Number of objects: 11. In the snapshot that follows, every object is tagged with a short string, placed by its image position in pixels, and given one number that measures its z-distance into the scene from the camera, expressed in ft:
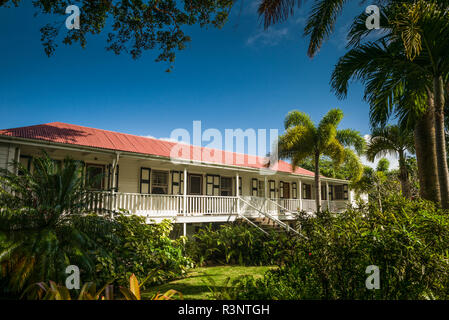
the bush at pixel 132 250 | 25.95
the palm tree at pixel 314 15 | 23.13
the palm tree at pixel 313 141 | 59.43
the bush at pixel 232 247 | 38.52
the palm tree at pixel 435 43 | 19.98
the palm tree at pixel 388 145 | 59.36
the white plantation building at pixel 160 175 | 35.88
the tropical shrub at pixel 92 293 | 11.14
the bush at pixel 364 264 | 10.07
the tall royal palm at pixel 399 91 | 24.94
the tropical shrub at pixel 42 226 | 20.27
